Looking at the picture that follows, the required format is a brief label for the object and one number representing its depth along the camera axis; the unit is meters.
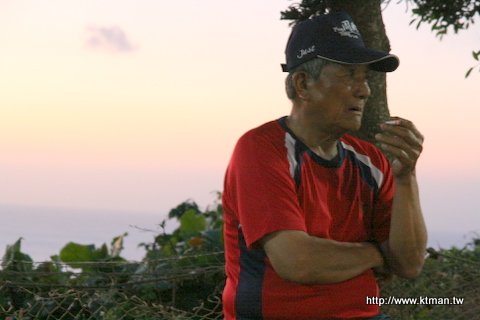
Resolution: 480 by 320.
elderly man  5.31
